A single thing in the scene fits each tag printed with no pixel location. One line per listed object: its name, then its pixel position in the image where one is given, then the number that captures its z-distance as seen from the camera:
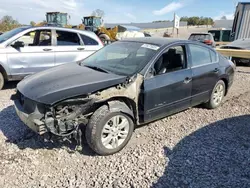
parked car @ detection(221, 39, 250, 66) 9.75
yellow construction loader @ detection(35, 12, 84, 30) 22.81
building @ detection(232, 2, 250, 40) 14.72
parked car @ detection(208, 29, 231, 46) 22.45
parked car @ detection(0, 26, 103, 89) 5.66
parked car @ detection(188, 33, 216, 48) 13.61
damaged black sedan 2.91
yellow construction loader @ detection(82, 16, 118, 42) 18.88
